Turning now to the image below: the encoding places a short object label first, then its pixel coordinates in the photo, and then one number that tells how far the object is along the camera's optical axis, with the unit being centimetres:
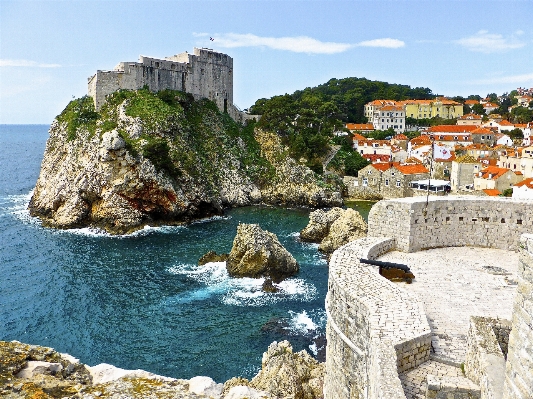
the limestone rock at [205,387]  856
